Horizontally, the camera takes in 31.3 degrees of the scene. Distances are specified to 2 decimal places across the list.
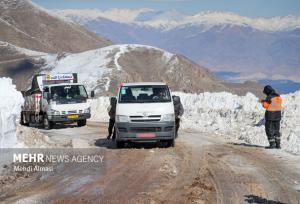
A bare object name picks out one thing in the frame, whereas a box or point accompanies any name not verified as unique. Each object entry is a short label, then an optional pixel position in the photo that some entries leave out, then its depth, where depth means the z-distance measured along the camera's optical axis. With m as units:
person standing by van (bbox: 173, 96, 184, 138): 16.48
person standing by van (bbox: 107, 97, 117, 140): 16.48
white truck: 24.67
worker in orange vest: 16.38
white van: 15.21
